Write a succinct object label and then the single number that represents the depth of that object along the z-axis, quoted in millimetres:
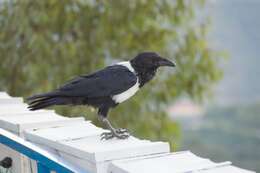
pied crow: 5105
